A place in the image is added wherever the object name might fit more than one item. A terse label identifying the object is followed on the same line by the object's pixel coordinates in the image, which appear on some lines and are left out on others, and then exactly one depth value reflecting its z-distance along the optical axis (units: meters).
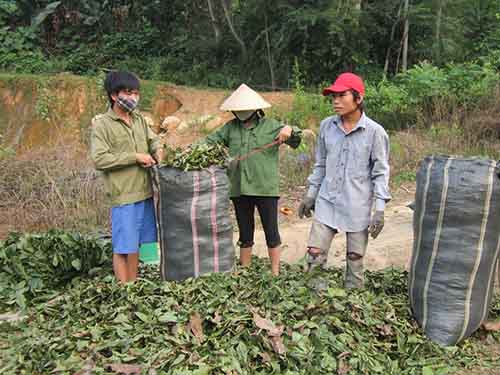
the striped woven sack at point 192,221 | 3.42
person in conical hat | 3.72
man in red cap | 3.29
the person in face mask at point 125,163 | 3.45
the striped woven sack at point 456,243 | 3.00
